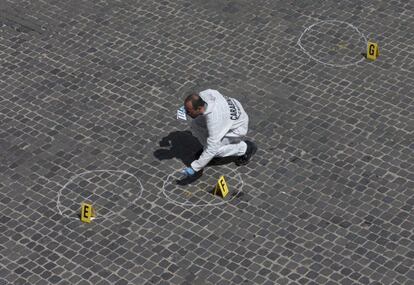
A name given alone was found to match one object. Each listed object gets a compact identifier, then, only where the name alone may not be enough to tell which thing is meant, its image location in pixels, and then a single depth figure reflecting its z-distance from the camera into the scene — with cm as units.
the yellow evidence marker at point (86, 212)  1506
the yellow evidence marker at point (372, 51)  1791
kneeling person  1526
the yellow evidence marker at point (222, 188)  1534
